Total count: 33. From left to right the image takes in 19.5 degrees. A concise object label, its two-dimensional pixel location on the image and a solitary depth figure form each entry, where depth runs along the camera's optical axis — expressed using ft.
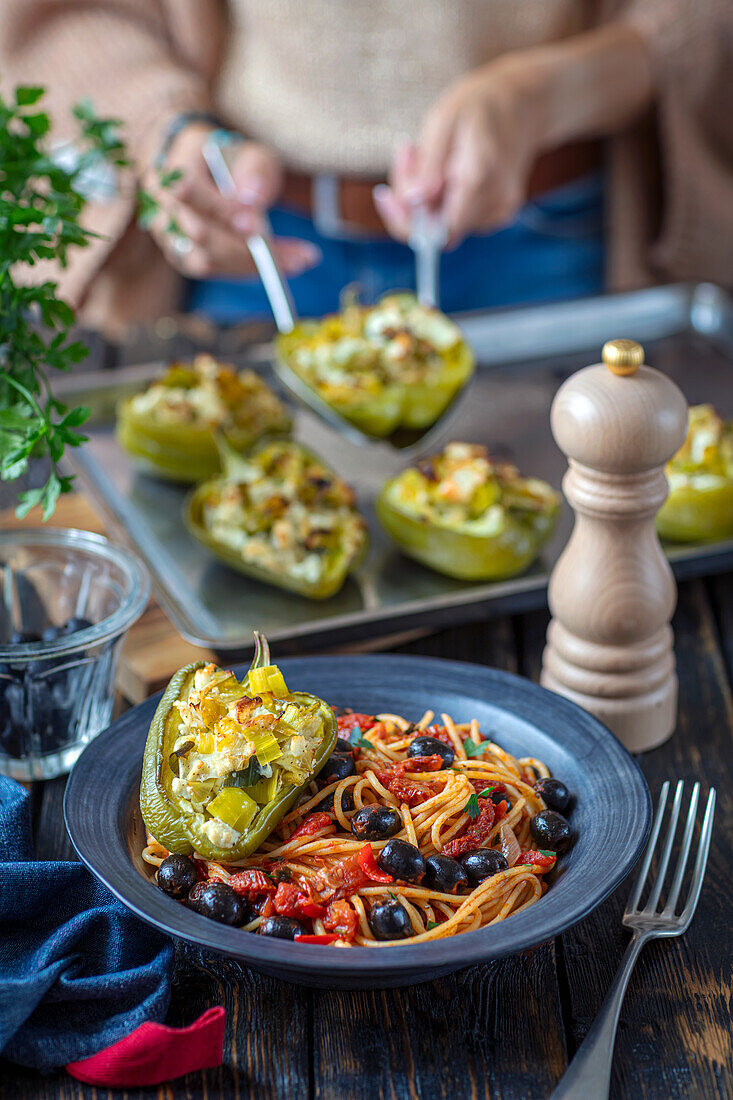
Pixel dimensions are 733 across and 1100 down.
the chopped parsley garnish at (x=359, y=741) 3.16
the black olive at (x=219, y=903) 2.88
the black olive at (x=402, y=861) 2.95
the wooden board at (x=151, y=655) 3.66
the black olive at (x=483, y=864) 2.98
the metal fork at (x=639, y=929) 2.79
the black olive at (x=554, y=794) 3.09
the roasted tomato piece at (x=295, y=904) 2.92
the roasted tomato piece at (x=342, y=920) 2.90
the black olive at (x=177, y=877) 2.93
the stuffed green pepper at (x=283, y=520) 3.93
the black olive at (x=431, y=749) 3.12
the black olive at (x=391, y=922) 2.89
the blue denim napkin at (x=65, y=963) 2.87
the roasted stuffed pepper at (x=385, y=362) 4.42
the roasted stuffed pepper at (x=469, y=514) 3.94
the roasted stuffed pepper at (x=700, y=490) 4.00
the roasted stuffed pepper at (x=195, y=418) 4.38
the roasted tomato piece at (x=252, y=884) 2.93
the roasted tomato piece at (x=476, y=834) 3.01
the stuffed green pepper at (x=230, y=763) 2.96
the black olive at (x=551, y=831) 3.03
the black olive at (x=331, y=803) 3.05
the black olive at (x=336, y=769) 3.07
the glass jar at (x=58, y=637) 3.35
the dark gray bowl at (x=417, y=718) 2.77
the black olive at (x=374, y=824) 3.00
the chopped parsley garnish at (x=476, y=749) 3.20
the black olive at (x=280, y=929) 2.87
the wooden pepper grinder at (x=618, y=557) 3.22
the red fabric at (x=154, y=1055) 2.83
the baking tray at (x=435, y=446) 3.80
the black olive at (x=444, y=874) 2.96
